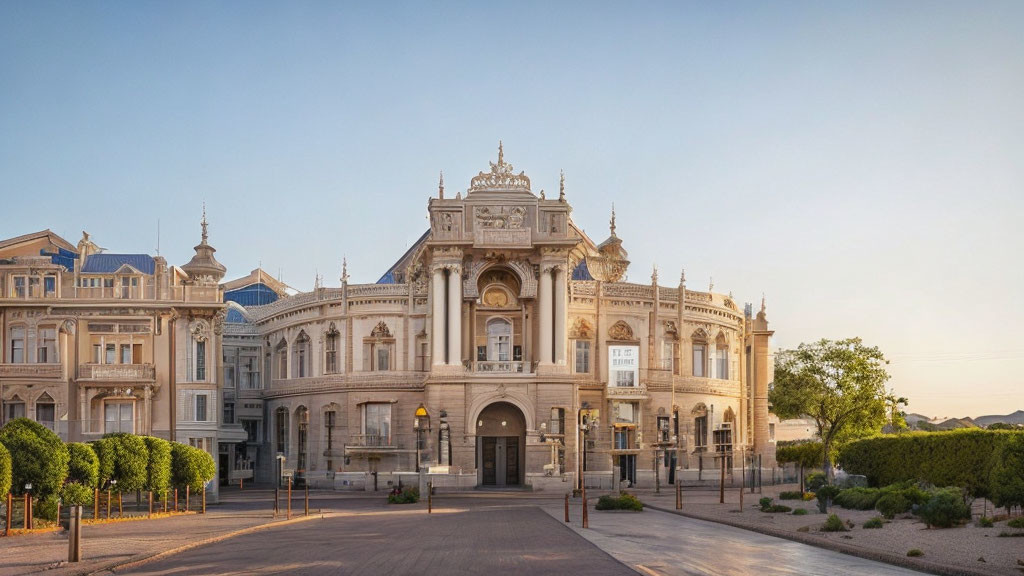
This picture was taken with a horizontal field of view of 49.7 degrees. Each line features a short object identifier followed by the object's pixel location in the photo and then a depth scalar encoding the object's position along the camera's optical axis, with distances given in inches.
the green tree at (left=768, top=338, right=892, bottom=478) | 2903.5
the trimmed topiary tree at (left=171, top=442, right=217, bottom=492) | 1971.0
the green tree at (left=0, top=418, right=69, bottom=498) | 1488.7
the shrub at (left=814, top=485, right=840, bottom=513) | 1684.3
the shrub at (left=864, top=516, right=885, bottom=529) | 1379.2
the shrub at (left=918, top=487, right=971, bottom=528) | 1310.3
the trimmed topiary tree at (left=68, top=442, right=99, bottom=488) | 1642.5
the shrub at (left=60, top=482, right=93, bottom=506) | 1598.2
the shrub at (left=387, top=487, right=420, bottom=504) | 2149.4
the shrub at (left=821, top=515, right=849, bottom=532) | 1369.3
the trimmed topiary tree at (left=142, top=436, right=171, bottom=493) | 1854.1
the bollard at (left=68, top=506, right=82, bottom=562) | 1051.3
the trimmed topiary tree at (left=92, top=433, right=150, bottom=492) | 1758.1
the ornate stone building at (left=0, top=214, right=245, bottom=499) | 2444.6
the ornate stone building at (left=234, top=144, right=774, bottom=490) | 2566.4
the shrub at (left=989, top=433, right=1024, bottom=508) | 1236.5
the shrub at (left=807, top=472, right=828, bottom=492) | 2150.6
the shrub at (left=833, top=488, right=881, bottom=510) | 1692.9
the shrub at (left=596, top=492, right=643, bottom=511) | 1887.3
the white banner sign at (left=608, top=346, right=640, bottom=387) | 2824.8
